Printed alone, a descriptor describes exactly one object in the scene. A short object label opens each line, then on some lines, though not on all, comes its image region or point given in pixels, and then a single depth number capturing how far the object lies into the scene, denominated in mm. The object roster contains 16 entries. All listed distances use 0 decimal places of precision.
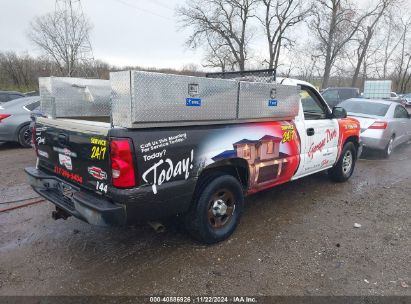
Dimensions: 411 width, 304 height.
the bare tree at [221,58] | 35622
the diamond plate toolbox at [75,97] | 3743
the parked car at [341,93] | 17652
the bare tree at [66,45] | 26031
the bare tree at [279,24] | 33625
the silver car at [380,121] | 8117
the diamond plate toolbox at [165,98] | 2666
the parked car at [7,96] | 12523
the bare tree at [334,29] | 29984
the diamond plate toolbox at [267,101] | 3645
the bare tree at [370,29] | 30462
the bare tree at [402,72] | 49156
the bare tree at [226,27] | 34062
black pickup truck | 2756
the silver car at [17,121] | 8727
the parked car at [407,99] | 29620
